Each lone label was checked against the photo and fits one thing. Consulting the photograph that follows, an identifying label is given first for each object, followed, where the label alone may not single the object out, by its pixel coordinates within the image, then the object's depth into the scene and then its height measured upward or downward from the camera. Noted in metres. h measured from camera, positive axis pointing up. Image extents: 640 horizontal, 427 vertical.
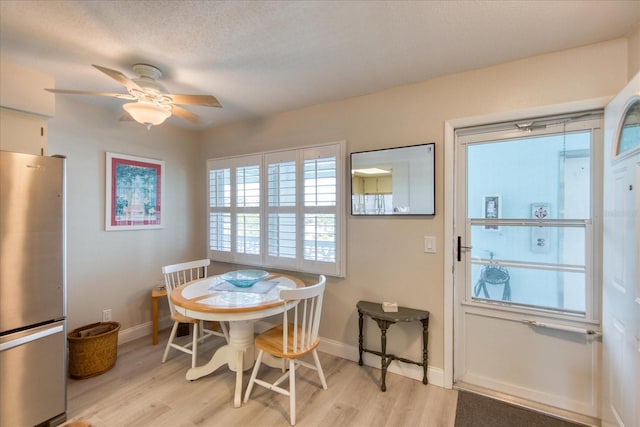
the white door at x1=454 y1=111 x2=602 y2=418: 1.94 -0.37
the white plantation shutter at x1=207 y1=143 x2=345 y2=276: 2.78 +0.02
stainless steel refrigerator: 1.67 -0.49
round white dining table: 1.95 -0.65
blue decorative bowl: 2.45 -0.59
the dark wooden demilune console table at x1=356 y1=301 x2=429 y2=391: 2.22 -0.83
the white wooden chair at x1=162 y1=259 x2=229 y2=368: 2.52 -0.93
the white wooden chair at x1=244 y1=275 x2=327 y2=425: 1.92 -0.95
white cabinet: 1.95 +0.55
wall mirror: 2.35 +0.26
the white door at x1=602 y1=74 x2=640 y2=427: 1.43 -0.27
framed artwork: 2.96 +0.20
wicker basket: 2.38 -1.18
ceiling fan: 1.88 +0.75
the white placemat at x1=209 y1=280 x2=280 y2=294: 2.38 -0.64
